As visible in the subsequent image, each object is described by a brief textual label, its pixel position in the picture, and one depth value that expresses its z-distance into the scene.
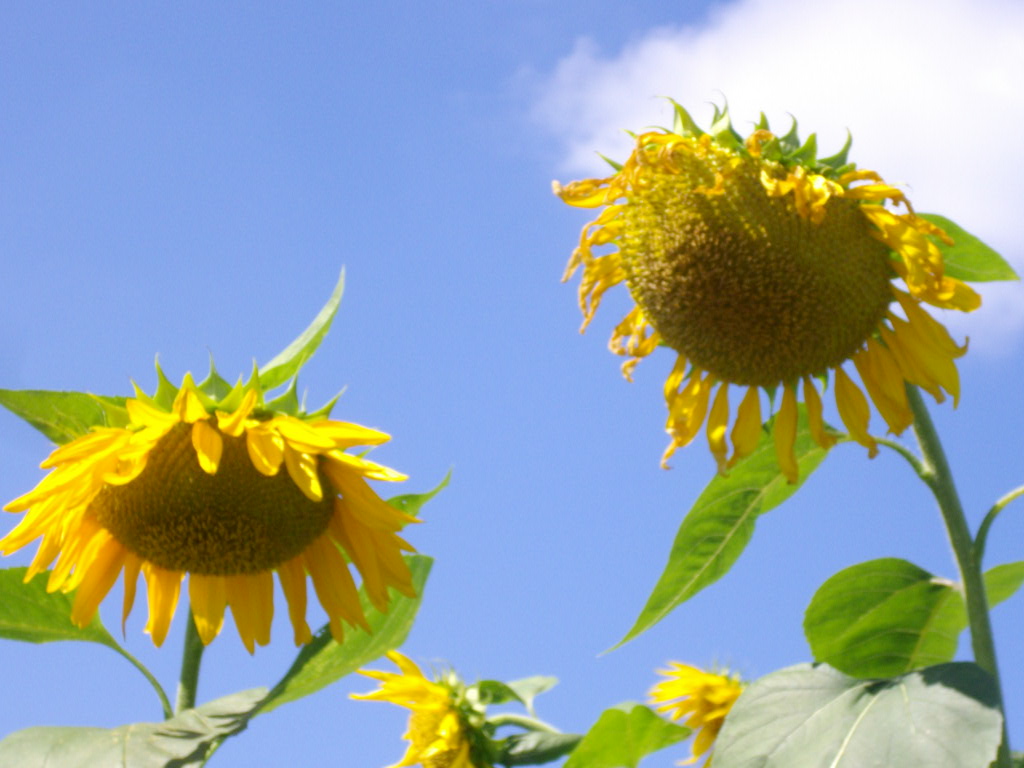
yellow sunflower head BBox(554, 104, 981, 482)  2.16
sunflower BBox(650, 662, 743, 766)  2.95
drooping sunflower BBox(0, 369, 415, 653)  2.30
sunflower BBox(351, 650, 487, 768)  2.92
